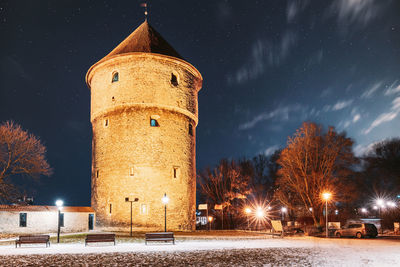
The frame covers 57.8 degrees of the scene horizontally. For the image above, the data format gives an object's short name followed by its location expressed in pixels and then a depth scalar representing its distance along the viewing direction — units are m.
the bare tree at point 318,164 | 29.44
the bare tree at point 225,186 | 41.22
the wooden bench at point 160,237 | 16.91
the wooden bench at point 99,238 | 16.36
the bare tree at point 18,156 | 26.25
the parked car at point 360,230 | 21.97
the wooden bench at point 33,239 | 16.00
